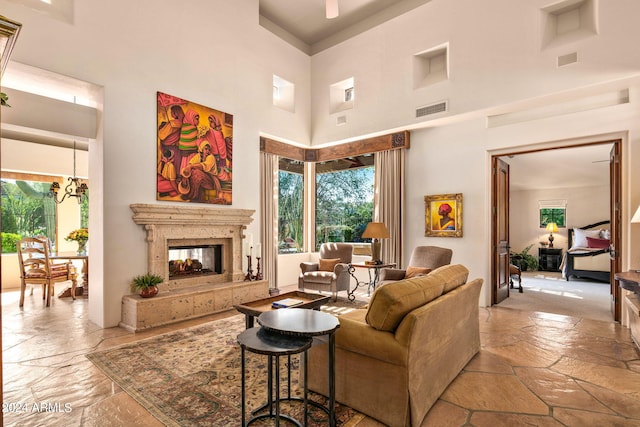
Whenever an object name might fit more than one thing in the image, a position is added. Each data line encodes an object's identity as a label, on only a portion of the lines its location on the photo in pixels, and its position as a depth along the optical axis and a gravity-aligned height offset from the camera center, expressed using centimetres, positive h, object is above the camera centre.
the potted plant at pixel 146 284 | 455 -92
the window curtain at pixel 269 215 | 693 +1
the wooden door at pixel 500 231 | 579 -29
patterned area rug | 245 -142
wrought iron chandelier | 640 +53
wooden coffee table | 358 -100
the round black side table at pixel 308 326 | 206 -70
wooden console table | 330 -98
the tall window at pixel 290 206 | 768 +22
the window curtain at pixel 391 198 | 660 +34
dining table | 581 -85
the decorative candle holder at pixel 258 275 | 590 -105
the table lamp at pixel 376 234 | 595 -33
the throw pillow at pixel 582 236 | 899 -58
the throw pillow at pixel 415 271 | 515 -86
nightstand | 984 -129
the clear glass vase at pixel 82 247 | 627 -58
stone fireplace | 456 -77
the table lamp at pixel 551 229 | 1014 -44
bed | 780 -99
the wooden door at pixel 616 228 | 467 -19
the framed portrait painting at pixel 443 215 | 596 -1
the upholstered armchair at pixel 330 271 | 598 -101
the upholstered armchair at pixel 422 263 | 526 -75
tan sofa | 224 -98
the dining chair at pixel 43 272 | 552 -93
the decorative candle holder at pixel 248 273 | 594 -100
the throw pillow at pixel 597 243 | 845 -72
